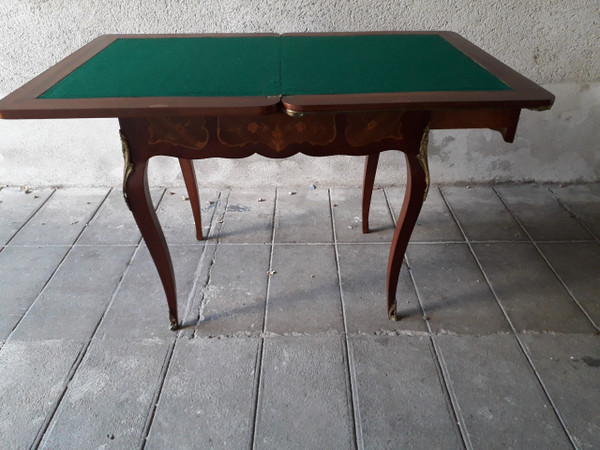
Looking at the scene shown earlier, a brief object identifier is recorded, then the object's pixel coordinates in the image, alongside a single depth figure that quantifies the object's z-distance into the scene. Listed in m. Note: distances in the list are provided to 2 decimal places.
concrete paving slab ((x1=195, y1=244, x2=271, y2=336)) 1.87
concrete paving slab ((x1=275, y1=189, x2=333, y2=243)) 2.42
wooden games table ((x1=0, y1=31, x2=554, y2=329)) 1.29
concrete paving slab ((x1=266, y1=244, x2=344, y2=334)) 1.87
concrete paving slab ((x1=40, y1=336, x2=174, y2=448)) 1.44
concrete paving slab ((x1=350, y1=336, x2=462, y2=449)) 1.44
